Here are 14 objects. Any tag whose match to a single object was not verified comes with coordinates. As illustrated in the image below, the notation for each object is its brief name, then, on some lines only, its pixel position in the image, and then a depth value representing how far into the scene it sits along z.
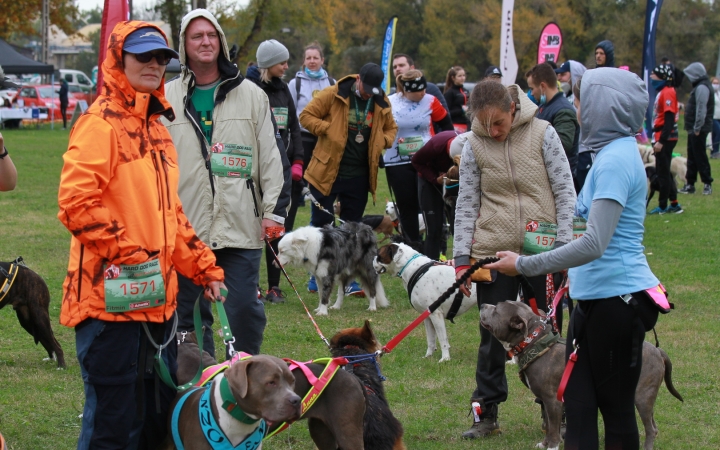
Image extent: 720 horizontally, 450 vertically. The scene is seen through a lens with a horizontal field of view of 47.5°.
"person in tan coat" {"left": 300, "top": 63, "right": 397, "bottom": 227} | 8.50
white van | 41.09
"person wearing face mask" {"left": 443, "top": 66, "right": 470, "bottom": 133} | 12.95
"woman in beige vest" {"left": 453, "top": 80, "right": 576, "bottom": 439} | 4.61
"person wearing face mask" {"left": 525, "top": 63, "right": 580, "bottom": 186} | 7.19
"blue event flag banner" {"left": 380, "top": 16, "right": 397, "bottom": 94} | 19.92
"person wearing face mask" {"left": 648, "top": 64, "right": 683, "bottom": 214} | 13.71
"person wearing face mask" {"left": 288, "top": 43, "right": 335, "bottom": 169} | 9.77
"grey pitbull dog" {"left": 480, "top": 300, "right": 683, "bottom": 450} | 4.61
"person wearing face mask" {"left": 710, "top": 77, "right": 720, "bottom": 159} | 23.09
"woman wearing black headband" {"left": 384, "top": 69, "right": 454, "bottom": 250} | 9.15
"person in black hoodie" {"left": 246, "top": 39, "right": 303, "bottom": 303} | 7.79
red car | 32.72
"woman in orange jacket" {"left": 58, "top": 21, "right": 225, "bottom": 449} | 3.13
